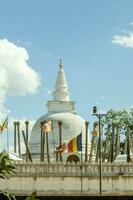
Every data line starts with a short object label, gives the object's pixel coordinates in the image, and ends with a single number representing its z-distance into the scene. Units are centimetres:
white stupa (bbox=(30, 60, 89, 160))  6738
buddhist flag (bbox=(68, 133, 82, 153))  4463
